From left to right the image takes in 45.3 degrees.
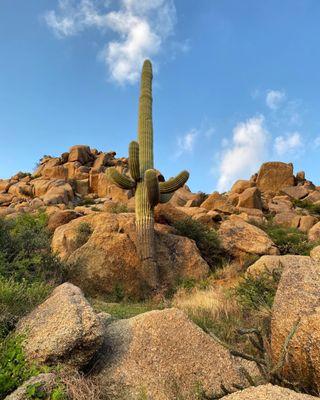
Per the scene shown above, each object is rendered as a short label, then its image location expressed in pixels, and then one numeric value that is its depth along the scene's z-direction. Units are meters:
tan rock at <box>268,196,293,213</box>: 28.69
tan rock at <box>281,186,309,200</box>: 34.97
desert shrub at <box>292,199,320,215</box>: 29.42
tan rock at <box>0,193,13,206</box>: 34.03
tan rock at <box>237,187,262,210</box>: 26.84
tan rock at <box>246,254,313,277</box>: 8.62
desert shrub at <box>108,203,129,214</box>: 19.12
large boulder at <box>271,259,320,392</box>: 3.40
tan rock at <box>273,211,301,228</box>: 22.73
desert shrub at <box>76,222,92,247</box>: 12.95
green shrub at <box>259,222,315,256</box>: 15.64
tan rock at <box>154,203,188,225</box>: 15.73
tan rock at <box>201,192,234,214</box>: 23.18
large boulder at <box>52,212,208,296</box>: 10.77
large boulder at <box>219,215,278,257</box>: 14.92
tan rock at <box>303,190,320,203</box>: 33.66
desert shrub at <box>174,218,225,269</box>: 14.80
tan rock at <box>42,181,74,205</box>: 29.98
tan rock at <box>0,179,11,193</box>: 39.00
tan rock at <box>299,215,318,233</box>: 21.73
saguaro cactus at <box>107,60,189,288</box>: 12.28
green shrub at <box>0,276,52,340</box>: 4.84
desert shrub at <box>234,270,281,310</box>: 6.36
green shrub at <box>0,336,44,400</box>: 3.87
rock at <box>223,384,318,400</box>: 2.79
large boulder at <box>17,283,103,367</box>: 4.15
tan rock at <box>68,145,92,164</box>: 44.82
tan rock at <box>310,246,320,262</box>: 4.44
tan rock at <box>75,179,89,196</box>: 37.34
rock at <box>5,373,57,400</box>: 3.55
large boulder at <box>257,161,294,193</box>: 37.12
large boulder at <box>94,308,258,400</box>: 4.13
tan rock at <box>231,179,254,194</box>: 32.16
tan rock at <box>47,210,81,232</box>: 16.12
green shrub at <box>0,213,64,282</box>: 7.93
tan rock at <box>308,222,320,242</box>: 17.82
